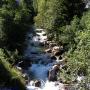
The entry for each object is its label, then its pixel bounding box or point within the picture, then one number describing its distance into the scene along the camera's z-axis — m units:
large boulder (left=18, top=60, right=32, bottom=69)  19.25
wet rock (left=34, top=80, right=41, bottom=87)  16.56
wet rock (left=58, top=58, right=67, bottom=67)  19.06
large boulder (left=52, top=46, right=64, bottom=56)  21.57
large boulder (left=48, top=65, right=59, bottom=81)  17.44
